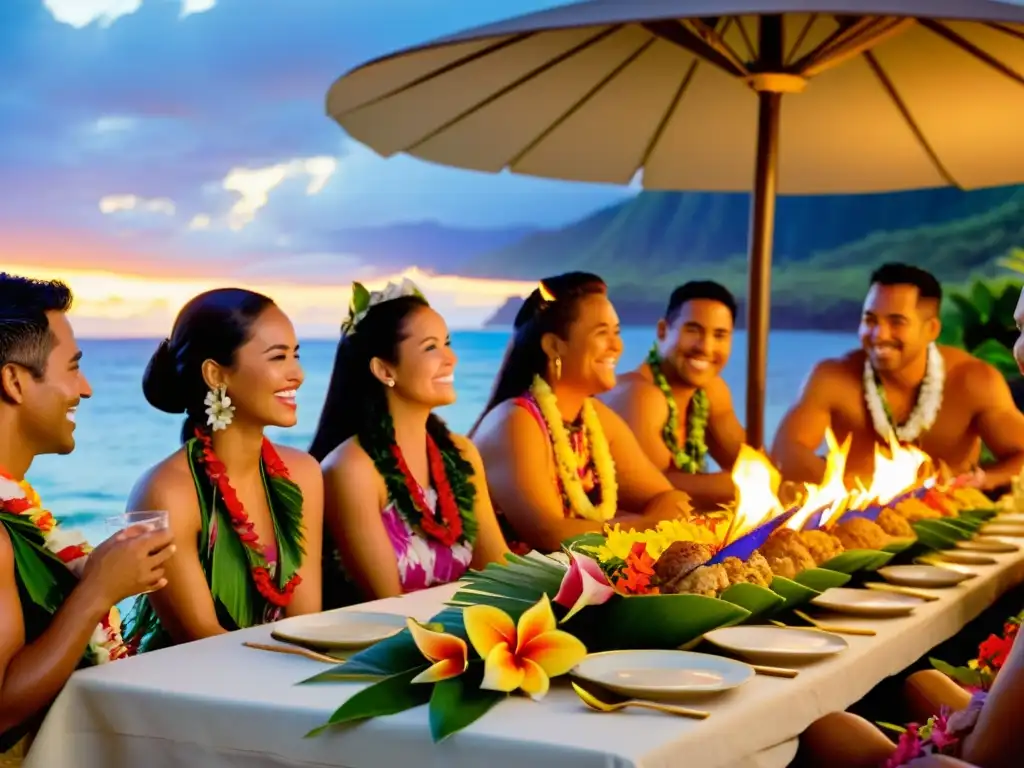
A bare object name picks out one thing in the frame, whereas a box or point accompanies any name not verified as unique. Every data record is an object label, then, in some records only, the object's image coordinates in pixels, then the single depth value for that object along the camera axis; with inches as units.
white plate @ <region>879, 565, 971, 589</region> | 115.4
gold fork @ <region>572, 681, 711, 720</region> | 70.5
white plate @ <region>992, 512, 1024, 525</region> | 155.3
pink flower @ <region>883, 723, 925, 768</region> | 74.3
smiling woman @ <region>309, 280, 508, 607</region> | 123.9
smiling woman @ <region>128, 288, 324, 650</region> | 106.0
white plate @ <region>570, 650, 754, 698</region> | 73.2
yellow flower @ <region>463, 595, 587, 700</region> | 74.8
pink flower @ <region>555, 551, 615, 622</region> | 82.5
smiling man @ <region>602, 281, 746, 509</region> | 186.1
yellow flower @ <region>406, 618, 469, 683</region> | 74.7
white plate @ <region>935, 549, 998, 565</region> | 128.3
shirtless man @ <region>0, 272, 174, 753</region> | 81.4
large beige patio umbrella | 169.9
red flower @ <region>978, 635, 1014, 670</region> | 95.7
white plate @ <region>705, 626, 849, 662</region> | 83.7
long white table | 67.6
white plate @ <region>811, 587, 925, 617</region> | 100.3
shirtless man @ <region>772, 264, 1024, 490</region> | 190.2
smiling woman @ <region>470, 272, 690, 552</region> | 147.8
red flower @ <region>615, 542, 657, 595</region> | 89.2
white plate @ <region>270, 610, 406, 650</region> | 84.6
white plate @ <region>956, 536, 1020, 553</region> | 135.3
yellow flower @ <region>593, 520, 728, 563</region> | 95.8
